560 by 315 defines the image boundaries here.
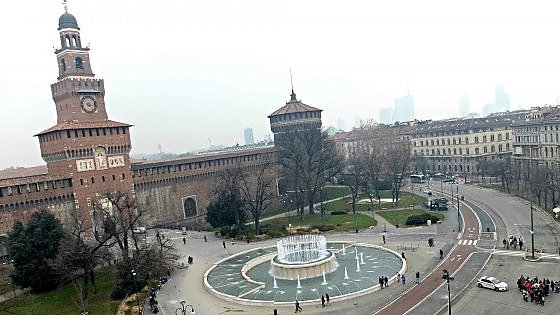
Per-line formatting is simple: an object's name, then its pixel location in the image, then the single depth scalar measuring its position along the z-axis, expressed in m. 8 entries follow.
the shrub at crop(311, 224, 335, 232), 62.25
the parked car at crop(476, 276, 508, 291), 35.66
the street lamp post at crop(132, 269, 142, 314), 37.49
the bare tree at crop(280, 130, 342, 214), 75.44
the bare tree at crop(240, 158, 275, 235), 87.59
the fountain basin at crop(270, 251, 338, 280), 43.44
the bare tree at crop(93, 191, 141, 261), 61.98
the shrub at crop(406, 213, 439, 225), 60.25
